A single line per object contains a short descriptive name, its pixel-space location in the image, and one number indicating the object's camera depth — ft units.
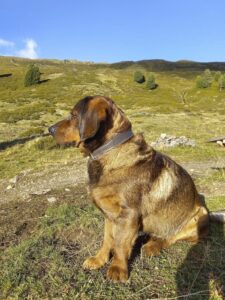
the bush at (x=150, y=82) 259.51
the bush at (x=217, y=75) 288.30
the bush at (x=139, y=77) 289.94
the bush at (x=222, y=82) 248.52
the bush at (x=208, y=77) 262.26
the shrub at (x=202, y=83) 262.67
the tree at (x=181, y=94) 215.76
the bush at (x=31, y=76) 242.99
